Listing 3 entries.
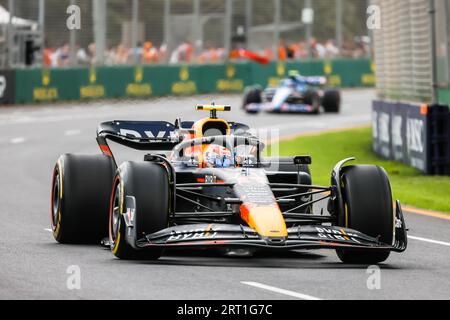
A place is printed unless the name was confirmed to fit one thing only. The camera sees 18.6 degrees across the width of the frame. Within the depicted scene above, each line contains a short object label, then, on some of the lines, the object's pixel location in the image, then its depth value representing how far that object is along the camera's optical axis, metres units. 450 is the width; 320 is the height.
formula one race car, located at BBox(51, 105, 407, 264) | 11.85
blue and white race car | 41.78
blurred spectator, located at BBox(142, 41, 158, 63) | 50.62
